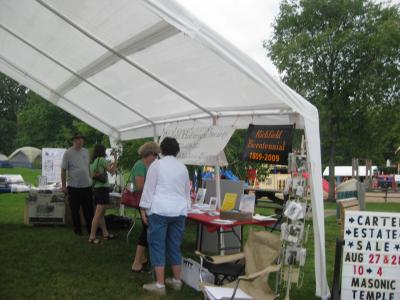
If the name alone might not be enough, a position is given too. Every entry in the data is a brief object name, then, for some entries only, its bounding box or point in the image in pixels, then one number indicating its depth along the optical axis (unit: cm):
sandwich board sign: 392
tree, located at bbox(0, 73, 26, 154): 5725
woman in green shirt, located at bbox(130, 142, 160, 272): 521
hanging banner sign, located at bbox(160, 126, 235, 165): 589
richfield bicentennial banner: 491
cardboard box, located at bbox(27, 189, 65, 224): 861
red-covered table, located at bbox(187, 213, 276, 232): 472
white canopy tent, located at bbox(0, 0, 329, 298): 429
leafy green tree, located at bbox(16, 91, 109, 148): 4662
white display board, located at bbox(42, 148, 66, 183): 1403
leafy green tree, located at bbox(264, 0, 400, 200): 1870
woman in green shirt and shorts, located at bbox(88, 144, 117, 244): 673
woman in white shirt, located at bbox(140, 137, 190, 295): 433
